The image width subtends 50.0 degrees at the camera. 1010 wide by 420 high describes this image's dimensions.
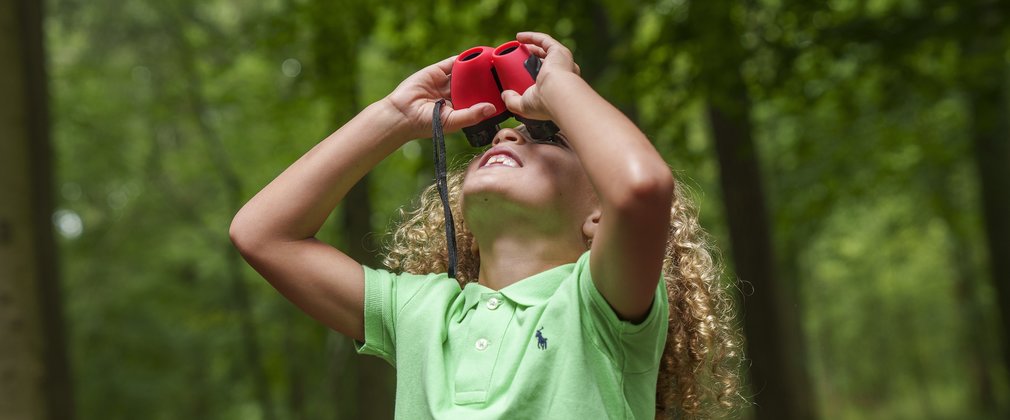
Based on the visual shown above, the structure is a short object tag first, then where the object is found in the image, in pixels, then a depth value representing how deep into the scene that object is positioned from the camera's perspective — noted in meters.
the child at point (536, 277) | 2.02
